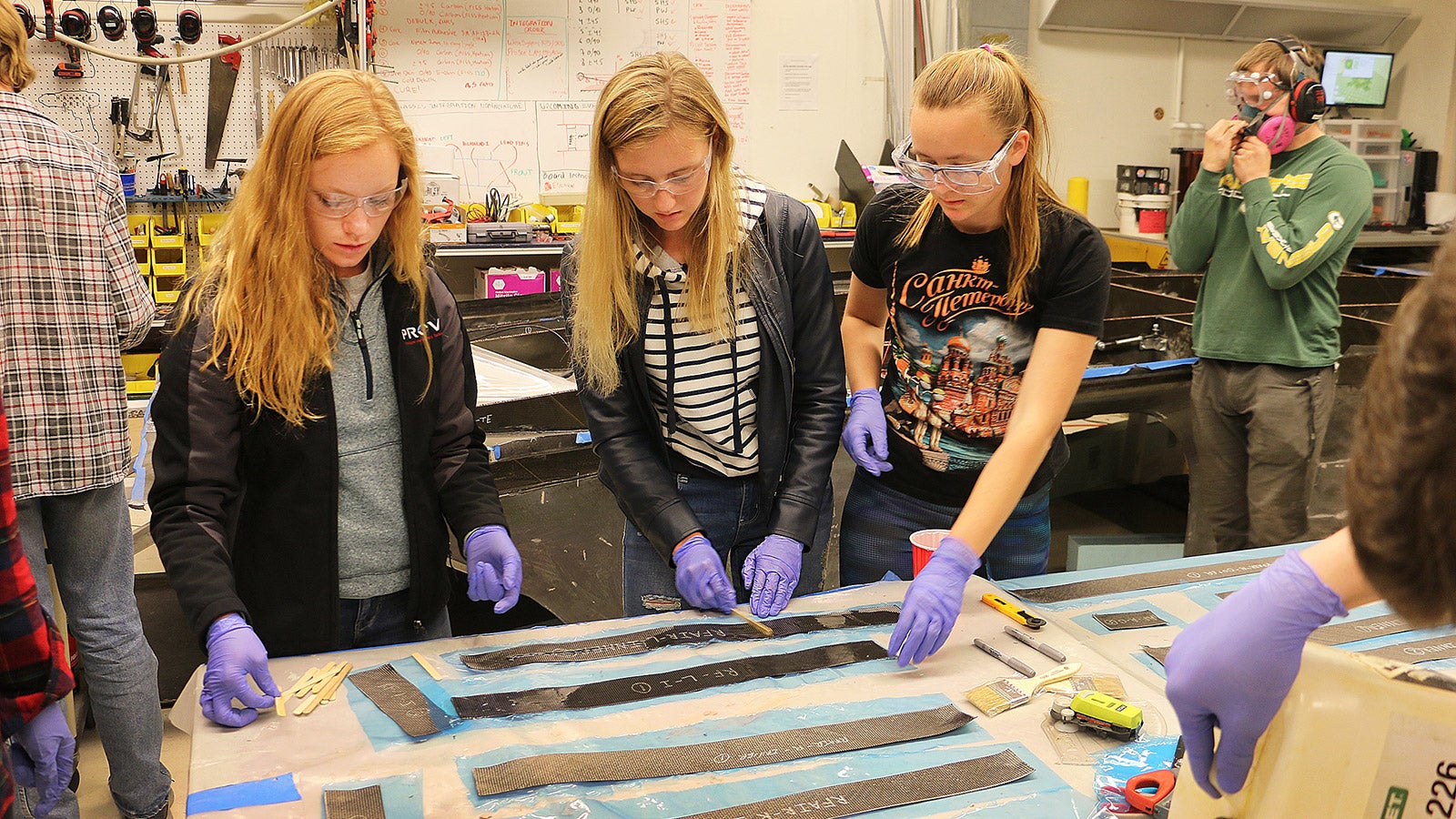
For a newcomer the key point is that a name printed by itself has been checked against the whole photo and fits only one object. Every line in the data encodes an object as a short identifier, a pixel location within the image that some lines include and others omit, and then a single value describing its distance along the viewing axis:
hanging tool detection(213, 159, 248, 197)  4.59
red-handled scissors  1.13
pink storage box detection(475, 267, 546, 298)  4.59
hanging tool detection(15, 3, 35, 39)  4.11
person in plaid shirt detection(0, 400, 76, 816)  0.96
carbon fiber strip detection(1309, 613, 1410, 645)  1.55
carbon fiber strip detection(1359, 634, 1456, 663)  1.48
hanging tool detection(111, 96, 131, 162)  4.47
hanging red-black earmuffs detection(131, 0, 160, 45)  4.23
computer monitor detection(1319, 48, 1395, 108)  6.05
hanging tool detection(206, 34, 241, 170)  4.58
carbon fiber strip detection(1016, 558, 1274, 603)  1.67
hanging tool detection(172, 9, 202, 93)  4.25
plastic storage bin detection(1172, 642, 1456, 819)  0.84
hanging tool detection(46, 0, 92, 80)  4.29
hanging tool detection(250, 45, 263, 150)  4.70
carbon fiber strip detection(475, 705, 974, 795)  1.16
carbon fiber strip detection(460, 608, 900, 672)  1.43
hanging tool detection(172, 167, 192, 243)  4.45
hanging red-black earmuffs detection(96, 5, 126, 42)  4.29
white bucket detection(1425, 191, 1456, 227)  5.98
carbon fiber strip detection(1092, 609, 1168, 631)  1.56
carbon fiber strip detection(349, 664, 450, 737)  1.25
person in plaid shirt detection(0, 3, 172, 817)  1.96
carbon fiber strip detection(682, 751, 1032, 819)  1.12
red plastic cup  1.62
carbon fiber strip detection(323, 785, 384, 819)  1.09
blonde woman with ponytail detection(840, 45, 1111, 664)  1.54
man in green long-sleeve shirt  2.64
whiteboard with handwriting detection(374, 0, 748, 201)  5.02
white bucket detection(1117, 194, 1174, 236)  5.75
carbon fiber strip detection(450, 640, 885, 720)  1.31
